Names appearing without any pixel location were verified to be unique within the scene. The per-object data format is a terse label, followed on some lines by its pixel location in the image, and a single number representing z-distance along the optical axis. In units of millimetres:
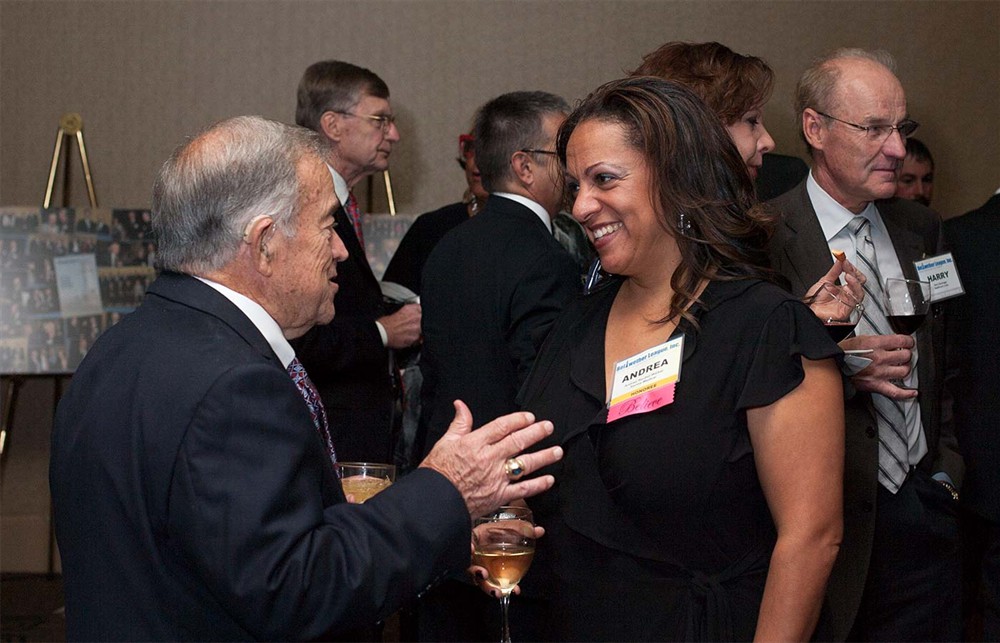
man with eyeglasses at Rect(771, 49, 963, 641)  2312
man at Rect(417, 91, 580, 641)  2848
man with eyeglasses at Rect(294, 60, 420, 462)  3230
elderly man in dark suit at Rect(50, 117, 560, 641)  1358
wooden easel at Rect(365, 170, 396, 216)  5559
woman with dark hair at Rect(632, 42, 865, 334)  2455
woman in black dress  1729
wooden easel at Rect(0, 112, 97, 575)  5504
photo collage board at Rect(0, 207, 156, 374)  5156
